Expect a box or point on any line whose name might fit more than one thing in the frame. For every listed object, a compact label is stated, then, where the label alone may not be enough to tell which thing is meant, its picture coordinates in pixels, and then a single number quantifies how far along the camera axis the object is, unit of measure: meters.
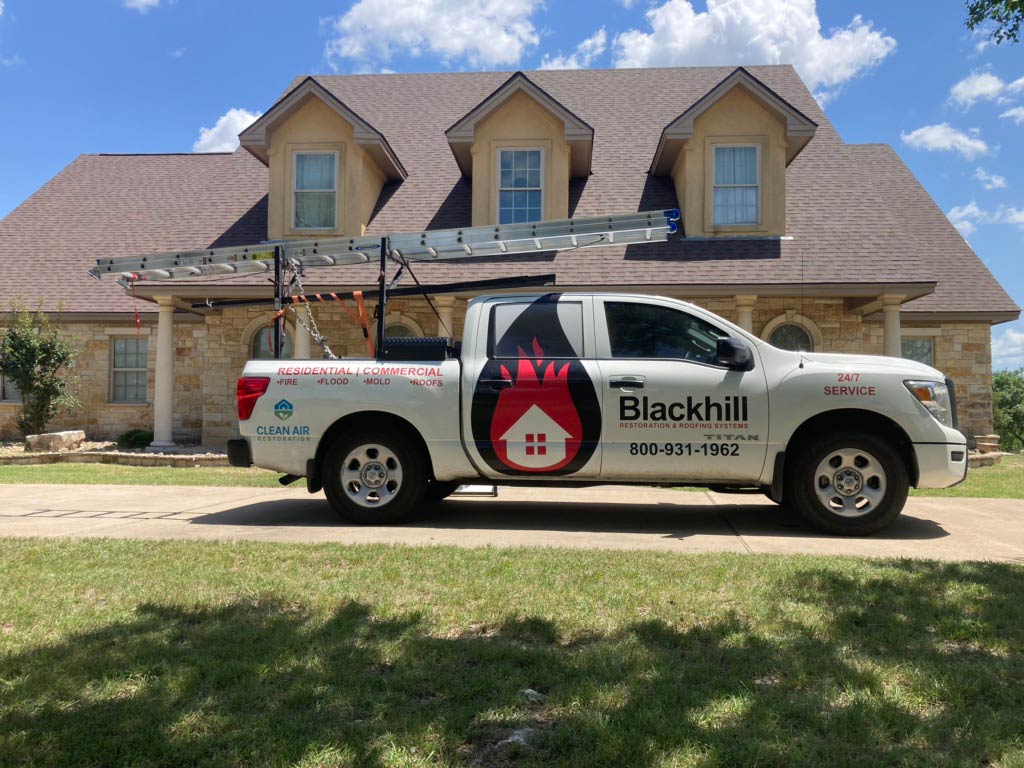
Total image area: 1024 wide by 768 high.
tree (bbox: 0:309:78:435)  14.51
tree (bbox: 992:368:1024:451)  36.44
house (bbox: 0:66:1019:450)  12.80
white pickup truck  5.85
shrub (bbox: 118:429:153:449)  14.85
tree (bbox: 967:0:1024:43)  6.42
